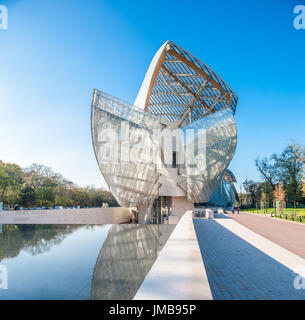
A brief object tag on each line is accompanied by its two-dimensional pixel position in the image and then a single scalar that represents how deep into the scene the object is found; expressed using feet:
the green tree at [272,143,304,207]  155.33
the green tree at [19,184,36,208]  111.45
